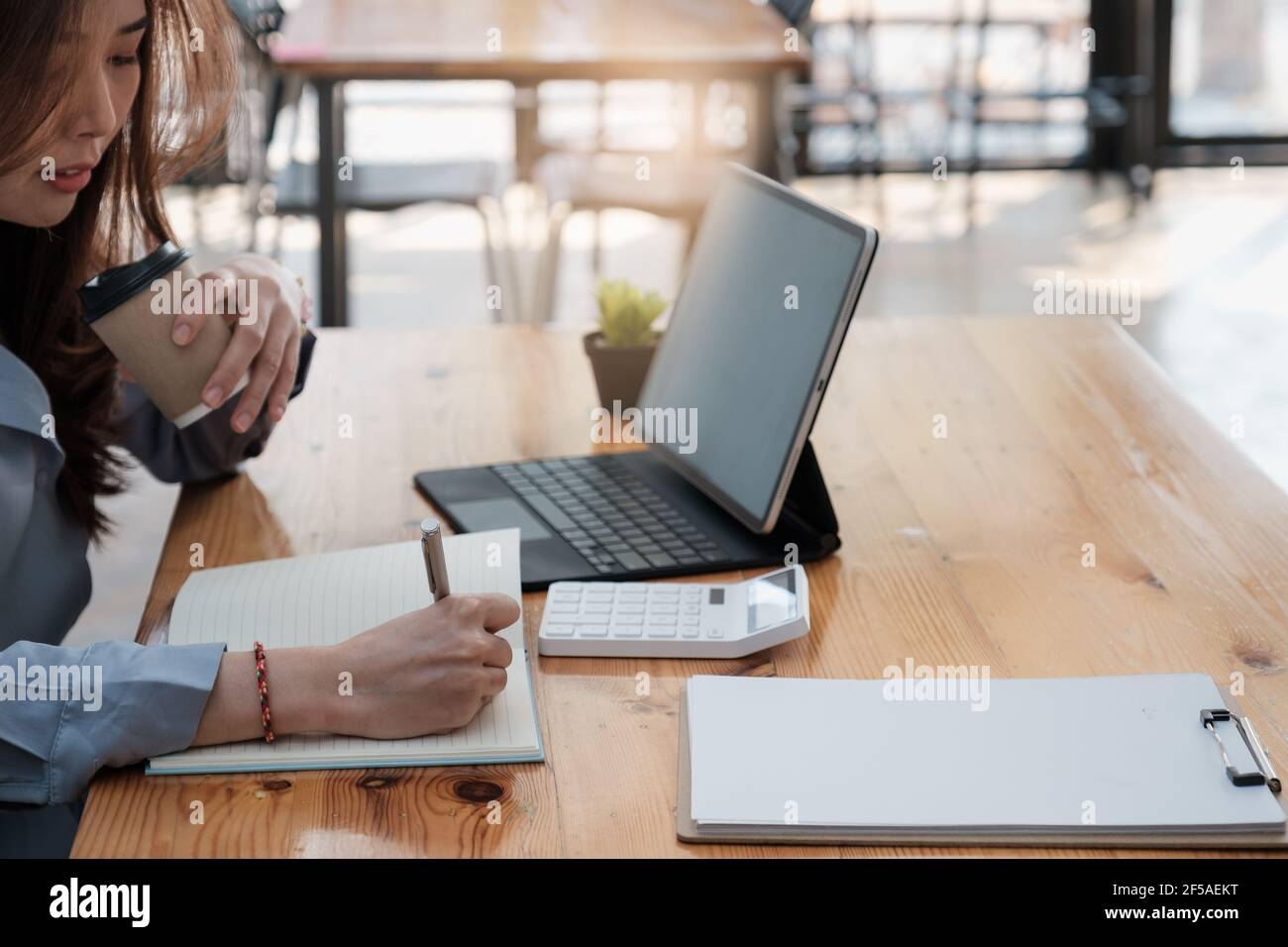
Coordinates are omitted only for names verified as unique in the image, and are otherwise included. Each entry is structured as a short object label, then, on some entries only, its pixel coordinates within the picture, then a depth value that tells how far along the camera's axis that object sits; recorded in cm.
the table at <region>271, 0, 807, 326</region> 310
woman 85
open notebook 85
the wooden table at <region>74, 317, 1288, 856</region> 81
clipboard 76
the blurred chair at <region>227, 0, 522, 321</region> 328
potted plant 140
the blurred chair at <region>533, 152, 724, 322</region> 316
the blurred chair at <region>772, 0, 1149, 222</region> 505
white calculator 97
